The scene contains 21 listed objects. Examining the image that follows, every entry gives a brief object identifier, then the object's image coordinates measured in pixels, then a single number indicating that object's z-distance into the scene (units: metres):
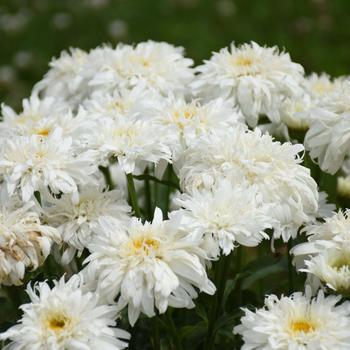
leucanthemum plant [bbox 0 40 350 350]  1.09
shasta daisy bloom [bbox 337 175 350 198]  1.32
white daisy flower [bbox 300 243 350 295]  1.10
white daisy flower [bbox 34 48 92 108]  1.43
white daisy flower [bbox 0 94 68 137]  1.29
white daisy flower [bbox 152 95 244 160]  1.23
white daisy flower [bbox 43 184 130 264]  1.19
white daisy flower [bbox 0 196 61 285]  1.13
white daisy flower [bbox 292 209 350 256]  1.13
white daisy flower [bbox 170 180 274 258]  1.12
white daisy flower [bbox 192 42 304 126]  1.33
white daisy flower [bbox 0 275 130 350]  1.07
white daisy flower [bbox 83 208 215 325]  1.09
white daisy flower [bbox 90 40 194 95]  1.38
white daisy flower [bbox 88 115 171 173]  1.19
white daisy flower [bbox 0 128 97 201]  1.17
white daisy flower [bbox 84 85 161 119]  1.29
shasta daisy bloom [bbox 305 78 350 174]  1.23
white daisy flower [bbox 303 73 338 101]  1.40
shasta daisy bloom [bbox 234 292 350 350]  1.07
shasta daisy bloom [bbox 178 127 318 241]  1.16
